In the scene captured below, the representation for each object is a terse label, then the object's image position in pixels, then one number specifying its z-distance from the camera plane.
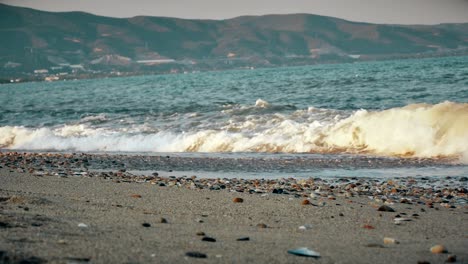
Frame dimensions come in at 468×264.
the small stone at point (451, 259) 8.61
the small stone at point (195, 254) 8.14
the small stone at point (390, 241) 9.89
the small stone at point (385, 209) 13.48
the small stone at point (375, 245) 9.53
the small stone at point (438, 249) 9.16
